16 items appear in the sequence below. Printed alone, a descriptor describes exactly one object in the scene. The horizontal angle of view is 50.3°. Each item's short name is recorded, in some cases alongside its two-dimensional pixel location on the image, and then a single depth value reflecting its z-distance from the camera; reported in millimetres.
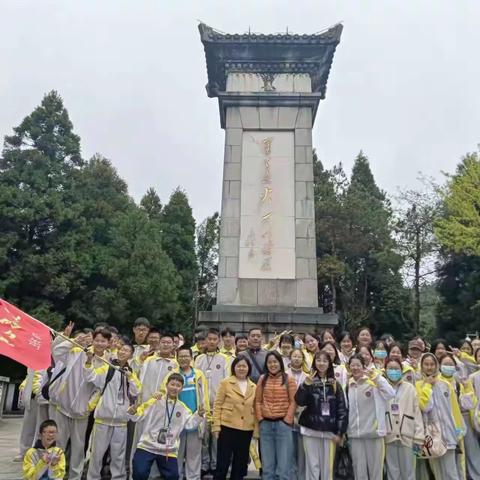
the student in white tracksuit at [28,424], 6250
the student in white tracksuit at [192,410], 5199
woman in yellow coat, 4992
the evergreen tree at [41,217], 16281
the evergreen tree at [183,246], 26594
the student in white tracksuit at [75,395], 5293
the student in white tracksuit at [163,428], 4816
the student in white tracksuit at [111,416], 5141
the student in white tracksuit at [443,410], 5070
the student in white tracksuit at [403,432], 5043
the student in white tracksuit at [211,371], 5746
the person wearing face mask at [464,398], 5383
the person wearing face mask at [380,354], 6005
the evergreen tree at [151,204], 30031
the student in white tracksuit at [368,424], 4992
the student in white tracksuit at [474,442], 5441
